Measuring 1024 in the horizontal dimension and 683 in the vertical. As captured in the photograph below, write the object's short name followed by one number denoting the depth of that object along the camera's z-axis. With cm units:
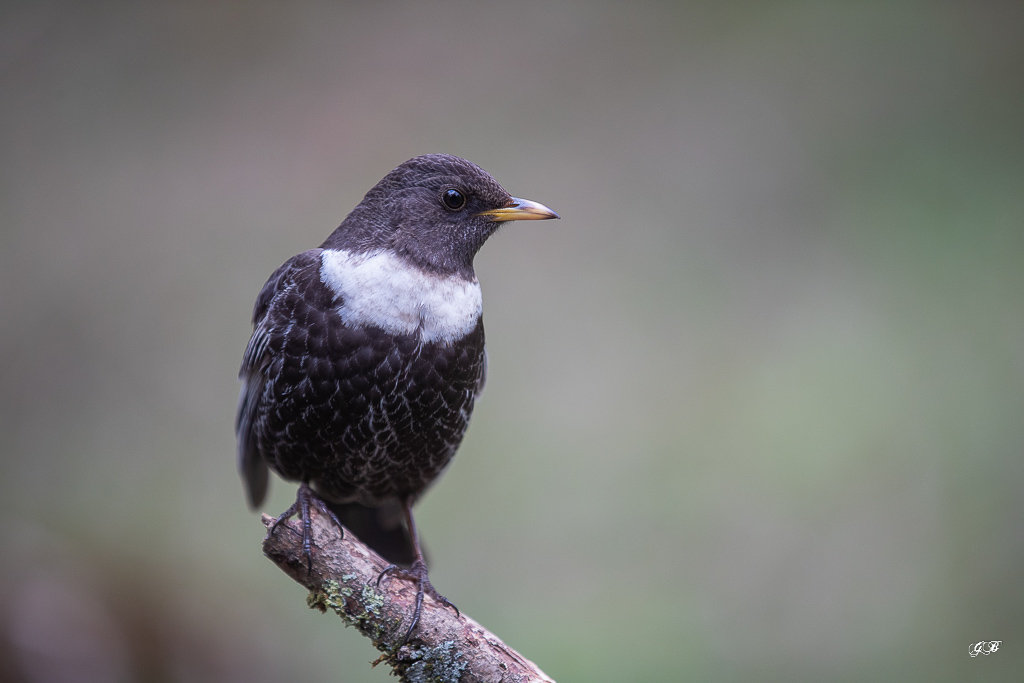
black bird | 552
